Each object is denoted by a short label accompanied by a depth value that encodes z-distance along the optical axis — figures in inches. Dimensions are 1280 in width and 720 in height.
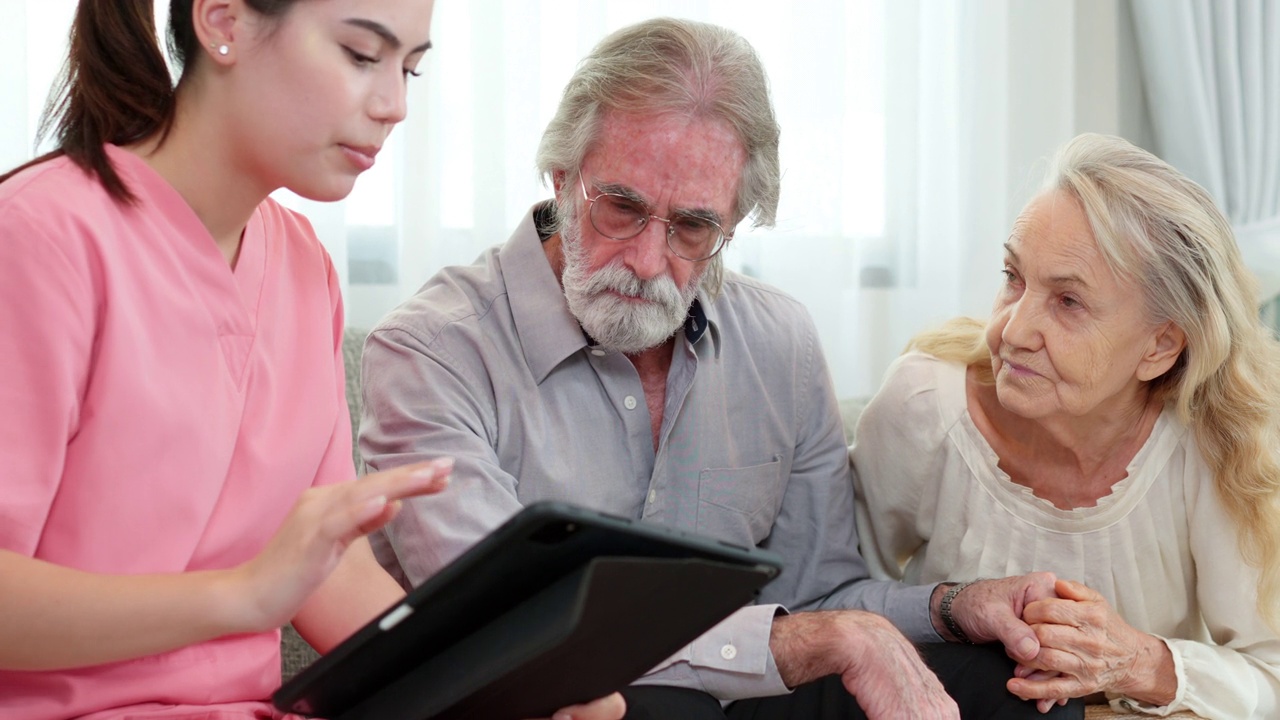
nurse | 38.3
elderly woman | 65.4
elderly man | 58.6
